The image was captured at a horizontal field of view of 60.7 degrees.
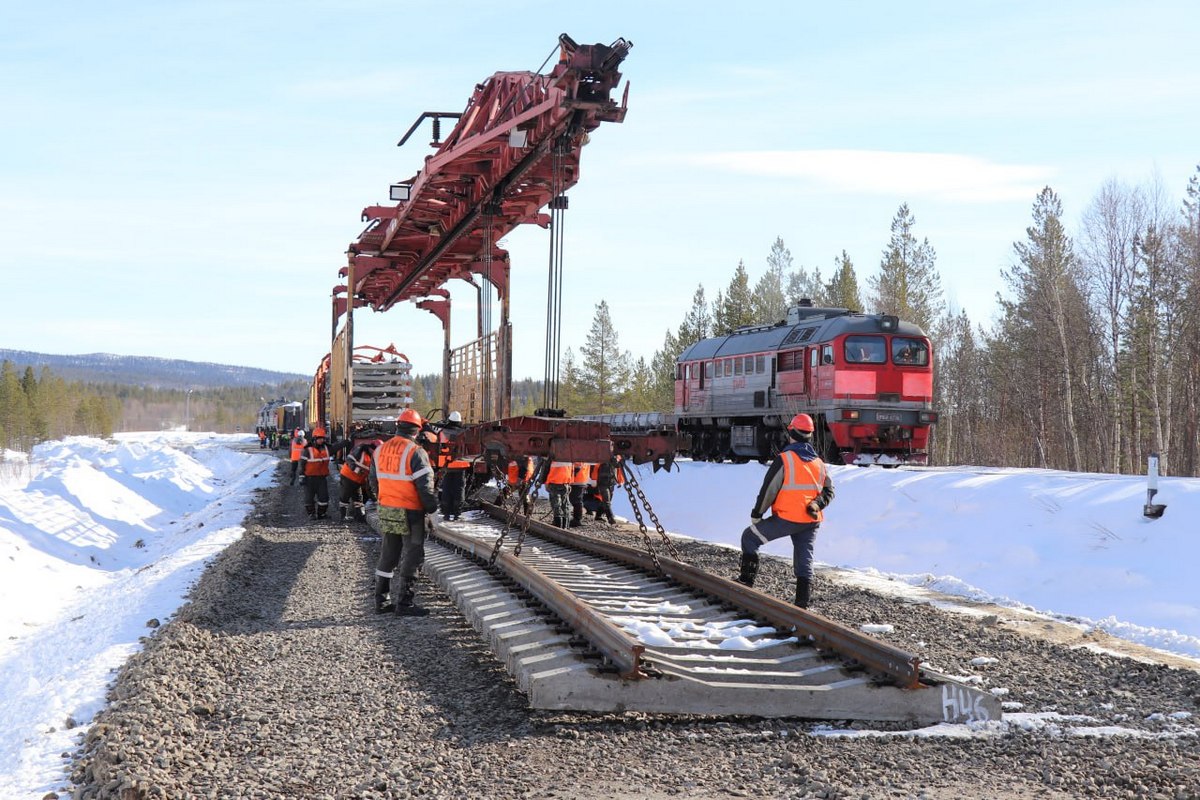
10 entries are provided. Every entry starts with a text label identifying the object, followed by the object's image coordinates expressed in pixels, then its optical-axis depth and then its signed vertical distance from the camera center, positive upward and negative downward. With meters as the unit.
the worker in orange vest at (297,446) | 20.17 -0.74
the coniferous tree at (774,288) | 65.19 +8.63
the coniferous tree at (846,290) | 59.03 +7.66
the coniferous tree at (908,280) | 55.84 +7.78
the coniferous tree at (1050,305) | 42.03 +5.00
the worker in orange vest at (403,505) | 8.80 -0.78
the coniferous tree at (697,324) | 63.47 +5.92
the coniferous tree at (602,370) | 68.19 +3.17
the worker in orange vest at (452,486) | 15.54 -1.08
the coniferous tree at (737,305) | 59.53 +6.67
